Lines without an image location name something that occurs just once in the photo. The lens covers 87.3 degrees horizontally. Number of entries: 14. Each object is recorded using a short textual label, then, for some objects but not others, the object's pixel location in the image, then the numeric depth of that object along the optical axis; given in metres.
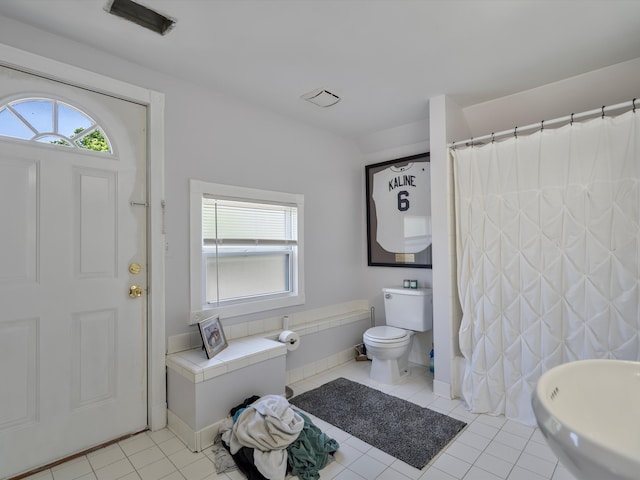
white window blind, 2.49
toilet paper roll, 2.69
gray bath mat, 1.95
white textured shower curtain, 1.92
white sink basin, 0.63
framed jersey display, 3.18
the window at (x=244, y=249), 2.40
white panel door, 1.70
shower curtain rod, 1.89
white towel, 1.71
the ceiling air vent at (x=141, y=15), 1.62
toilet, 2.79
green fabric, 1.73
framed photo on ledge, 2.14
